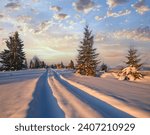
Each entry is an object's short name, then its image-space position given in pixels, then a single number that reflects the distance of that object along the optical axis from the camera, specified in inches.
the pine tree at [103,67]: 2858.8
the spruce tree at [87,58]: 1357.0
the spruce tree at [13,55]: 1776.6
